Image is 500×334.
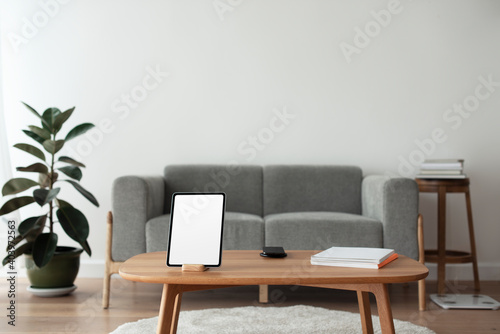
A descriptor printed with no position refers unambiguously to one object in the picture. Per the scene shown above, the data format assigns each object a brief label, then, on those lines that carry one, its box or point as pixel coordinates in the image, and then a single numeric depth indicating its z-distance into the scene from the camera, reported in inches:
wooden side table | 113.0
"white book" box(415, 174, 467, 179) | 116.2
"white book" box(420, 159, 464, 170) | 116.8
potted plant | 102.3
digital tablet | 54.6
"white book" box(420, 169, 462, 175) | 116.6
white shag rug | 80.7
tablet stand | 53.4
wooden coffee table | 50.0
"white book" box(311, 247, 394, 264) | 55.5
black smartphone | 63.7
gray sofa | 101.6
